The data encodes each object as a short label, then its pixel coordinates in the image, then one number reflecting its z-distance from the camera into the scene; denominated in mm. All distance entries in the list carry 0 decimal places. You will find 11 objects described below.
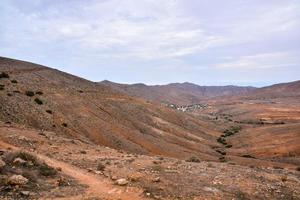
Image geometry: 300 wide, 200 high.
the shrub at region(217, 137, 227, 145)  70625
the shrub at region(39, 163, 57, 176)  16500
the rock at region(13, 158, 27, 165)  16547
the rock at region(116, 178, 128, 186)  16245
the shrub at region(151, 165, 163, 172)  19323
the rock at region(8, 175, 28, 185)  14336
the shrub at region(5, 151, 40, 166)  16998
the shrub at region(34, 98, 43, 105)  44938
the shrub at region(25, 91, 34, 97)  46322
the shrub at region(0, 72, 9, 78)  52144
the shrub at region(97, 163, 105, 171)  18744
